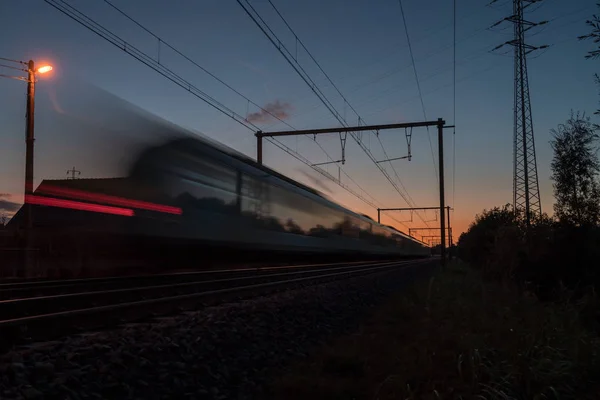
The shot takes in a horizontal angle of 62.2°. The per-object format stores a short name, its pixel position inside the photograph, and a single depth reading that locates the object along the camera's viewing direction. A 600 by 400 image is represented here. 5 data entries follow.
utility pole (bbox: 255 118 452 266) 23.11
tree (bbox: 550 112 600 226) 17.82
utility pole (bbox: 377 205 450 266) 30.39
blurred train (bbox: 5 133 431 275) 10.09
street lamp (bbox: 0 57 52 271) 10.51
